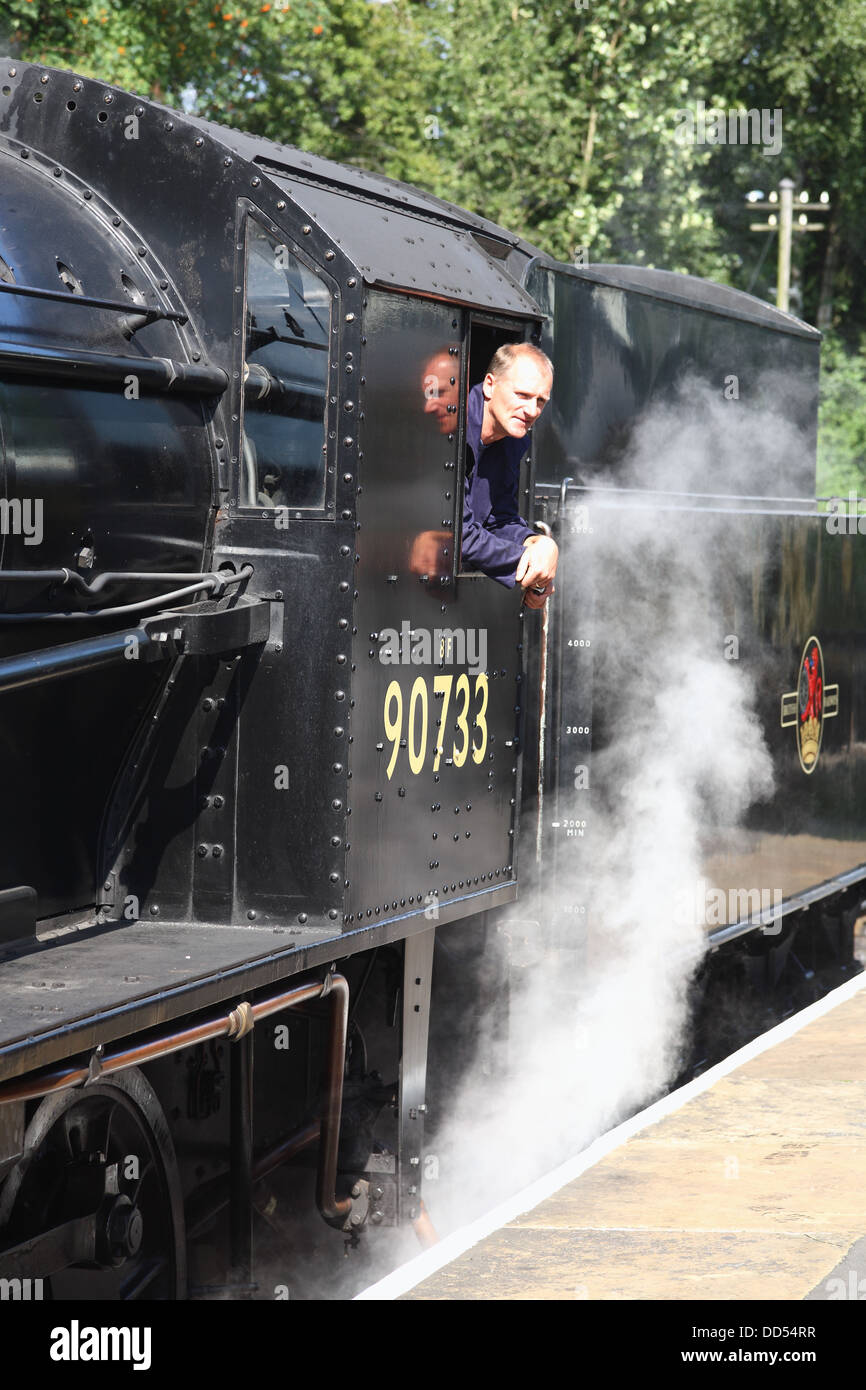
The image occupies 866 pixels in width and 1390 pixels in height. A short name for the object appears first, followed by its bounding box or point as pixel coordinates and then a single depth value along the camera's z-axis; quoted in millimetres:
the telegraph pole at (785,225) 24625
